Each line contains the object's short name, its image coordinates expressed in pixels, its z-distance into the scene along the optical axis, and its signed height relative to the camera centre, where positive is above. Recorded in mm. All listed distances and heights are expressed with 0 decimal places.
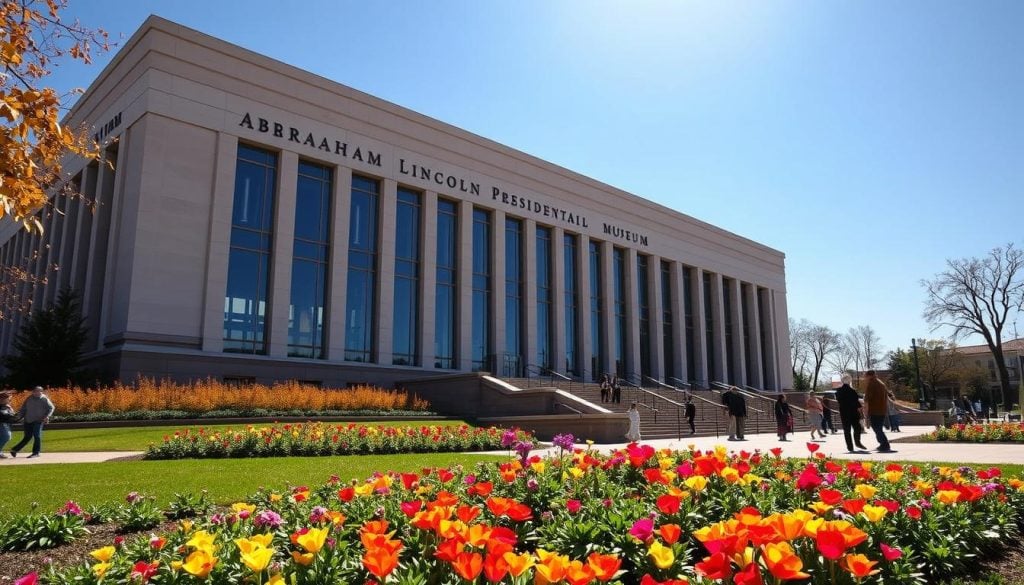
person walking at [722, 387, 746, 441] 20484 -428
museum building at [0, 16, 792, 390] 25406 +7259
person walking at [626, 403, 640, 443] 18797 -876
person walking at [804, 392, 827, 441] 21914 -441
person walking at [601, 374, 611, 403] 28394 +198
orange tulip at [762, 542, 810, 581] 1998 -511
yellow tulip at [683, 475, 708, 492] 3809 -506
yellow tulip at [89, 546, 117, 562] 2661 -659
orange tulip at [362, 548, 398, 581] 2080 -538
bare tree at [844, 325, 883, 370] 85000 +6104
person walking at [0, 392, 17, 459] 13375 -532
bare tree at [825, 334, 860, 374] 84062 +5722
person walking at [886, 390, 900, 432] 24219 -842
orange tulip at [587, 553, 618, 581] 1929 -507
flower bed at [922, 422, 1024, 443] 16875 -930
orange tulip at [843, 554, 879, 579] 2211 -571
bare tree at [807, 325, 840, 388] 83562 +7141
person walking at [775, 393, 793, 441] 20500 -595
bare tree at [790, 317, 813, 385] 84562 +6537
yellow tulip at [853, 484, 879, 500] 3551 -511
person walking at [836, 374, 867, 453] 14070 -238
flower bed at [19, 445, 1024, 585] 2291 -725
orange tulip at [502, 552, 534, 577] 2055 -532
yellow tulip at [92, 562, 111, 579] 2762 -748
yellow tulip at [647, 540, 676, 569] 2235 -556
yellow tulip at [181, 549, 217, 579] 2332 -613
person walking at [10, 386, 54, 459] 13367 -467
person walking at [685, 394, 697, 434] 23103 -562
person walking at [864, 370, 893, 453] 13703 -164
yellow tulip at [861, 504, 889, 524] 3070 -547
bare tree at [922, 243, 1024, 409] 51031 +7315
